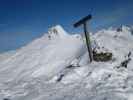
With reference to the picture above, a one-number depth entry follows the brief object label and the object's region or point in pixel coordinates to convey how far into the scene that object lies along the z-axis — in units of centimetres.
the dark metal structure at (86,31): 1167
